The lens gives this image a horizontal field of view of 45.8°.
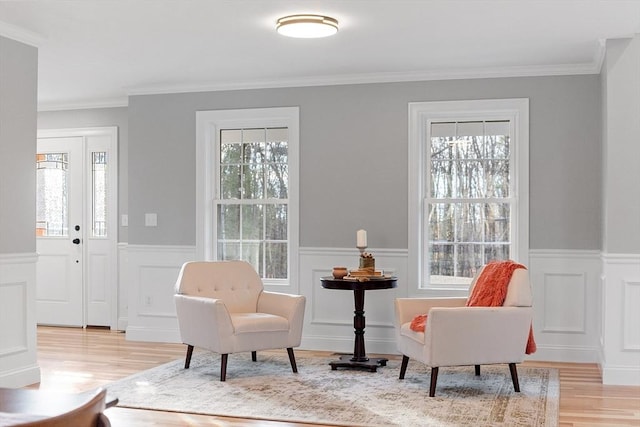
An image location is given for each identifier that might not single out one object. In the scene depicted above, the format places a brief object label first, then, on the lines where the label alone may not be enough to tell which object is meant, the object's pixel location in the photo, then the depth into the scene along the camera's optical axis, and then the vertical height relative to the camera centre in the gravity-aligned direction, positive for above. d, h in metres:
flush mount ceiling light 4.74 +1.18
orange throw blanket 4.95 -0.52
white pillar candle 5.81 -0.21
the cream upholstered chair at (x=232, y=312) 5.20 -0.73
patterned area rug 4.32 -1.17
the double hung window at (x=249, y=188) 6.89 +0.22
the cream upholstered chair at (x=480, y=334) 4.75 -0.77
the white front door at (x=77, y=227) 7.96 -0.16
